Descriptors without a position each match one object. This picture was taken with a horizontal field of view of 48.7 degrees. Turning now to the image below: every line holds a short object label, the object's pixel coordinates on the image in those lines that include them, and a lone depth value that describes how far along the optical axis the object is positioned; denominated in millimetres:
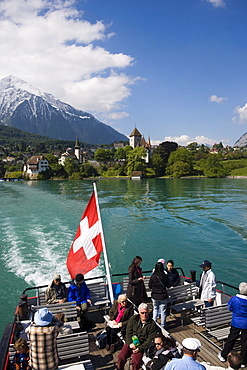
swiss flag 8180
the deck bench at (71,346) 5582
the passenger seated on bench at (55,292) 7770
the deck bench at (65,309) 7086
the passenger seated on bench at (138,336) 5434
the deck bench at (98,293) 8570
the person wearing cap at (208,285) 7694
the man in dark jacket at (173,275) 8585
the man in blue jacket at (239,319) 5629
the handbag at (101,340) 6668
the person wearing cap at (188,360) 3797
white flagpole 7469
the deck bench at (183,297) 7987
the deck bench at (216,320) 6652
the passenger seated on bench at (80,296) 7527
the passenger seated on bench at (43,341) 4758
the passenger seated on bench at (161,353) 4971
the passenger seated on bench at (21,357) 5176
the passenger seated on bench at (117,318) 6461
